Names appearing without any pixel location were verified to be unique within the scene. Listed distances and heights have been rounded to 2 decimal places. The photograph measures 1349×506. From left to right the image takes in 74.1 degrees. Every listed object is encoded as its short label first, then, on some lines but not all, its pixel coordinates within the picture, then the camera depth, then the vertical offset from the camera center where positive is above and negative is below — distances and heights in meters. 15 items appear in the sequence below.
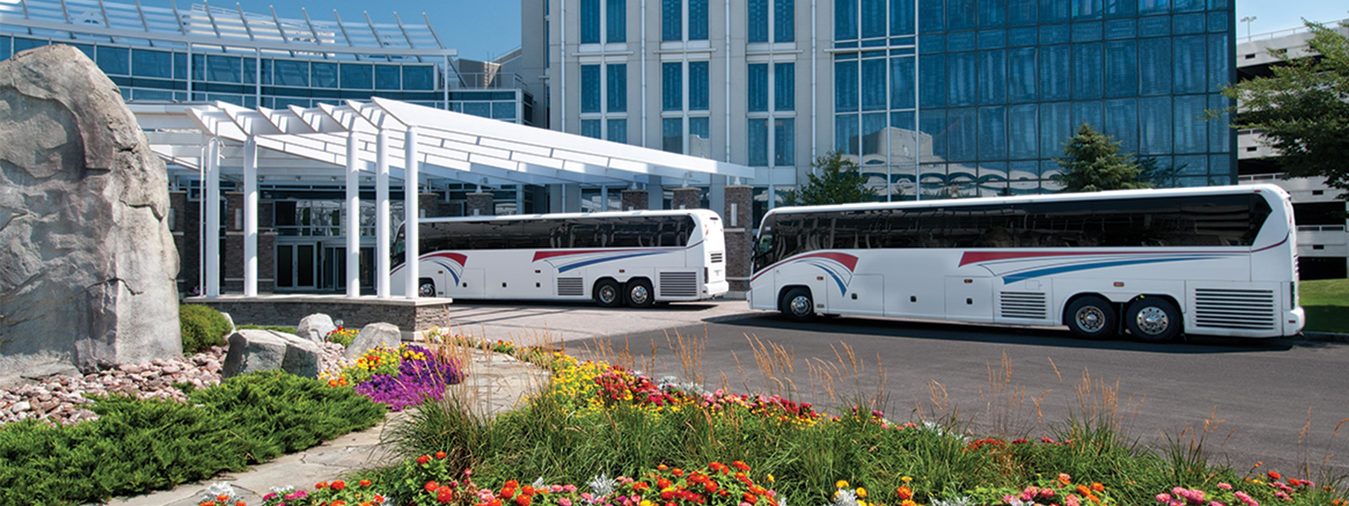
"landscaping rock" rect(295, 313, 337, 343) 13.80 -1.05
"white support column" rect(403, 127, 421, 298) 17.00 +0.87
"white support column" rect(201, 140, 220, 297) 18.70 +0.94
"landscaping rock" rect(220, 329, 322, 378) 8.67 -0.92
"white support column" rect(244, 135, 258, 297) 18.27 +1.00
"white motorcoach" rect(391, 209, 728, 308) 25.34 +0.08
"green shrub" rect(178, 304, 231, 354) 11.10 -0.83
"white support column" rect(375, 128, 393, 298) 17.11 +0.88
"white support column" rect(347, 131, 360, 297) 17.27 +0.99
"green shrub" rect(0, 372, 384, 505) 5.22 -1.17
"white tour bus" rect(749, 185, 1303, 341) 15.30 -0.09
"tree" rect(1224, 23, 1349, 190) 17.20 +2.95
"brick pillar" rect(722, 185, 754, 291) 29.83 +0.86
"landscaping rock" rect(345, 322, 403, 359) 11.43 -1.01
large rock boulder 9.01 +0.43
